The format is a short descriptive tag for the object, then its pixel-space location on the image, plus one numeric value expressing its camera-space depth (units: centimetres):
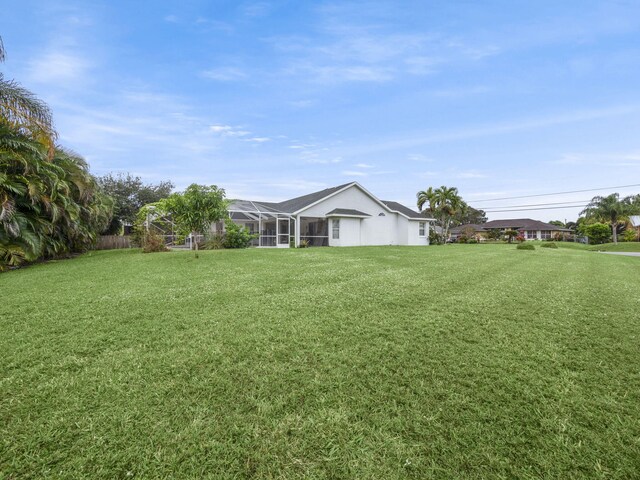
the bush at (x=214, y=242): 1958
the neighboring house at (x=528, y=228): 5775
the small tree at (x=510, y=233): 3909
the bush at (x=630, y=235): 4084
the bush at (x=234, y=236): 1992
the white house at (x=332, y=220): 2430
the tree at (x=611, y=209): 3788
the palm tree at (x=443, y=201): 3800
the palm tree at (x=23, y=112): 1143
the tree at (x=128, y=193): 2997
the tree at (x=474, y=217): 7512
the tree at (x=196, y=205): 1223
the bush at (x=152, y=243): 1658
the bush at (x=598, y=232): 4191
